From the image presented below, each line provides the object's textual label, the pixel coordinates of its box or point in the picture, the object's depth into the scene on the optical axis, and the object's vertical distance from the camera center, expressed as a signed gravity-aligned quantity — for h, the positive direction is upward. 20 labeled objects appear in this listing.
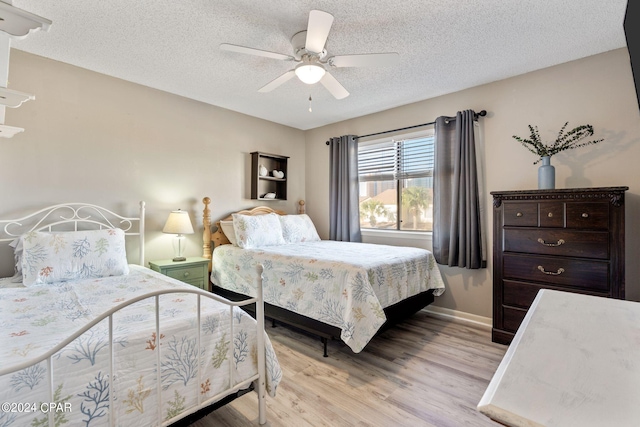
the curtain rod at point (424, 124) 3.09 +1.05
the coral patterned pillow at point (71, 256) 2.13 -0.31
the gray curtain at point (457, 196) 3.10 +0.18
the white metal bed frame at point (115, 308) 1.07 -0.38
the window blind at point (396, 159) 3.64 +0.70
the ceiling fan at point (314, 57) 1.93 +1.10
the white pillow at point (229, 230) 3.54 -0.19
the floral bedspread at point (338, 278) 2.27 -0.58
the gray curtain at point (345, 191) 4.12 +0.31
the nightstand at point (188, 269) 2.96 -0.56
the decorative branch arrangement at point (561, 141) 2.55 +0.63
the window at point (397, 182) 3.66 +0.41
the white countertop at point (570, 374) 0.48 -0.32
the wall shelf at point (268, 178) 4.07 +0.51
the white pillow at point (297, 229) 3.89 -0.20
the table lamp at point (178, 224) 3.07 -0.10
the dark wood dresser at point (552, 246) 2.17 -0.26
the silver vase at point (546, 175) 2.50 +0.31
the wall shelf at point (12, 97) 1.27 +0.52
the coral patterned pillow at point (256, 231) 3.36 -0.20
